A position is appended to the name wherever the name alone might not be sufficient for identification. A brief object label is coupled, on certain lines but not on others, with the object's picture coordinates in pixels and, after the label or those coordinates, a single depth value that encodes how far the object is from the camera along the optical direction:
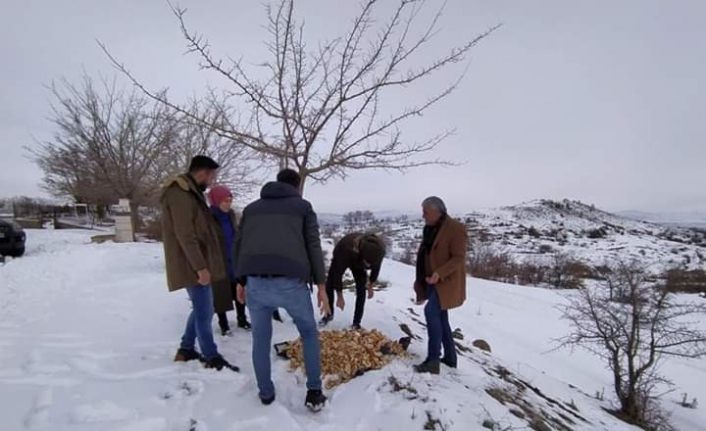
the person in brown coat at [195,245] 2.99
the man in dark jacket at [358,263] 4.47
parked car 10.00
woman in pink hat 4.17
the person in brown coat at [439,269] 3.56
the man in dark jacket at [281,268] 2.60
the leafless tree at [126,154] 15.34
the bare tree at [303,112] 4.22
